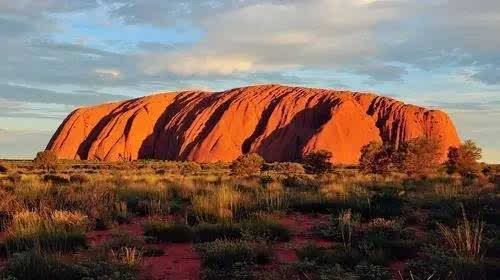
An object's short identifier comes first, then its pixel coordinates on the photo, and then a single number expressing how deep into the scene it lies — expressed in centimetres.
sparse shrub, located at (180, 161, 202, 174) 5847
